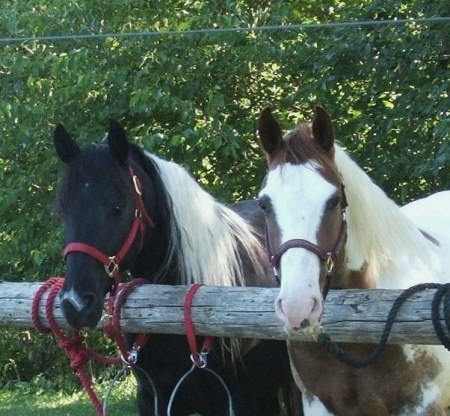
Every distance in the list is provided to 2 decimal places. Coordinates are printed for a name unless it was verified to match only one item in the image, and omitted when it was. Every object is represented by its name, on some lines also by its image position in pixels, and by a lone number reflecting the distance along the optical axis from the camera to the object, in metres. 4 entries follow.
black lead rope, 5.14
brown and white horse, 5.48
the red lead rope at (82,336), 6.88
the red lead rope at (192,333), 6.44
